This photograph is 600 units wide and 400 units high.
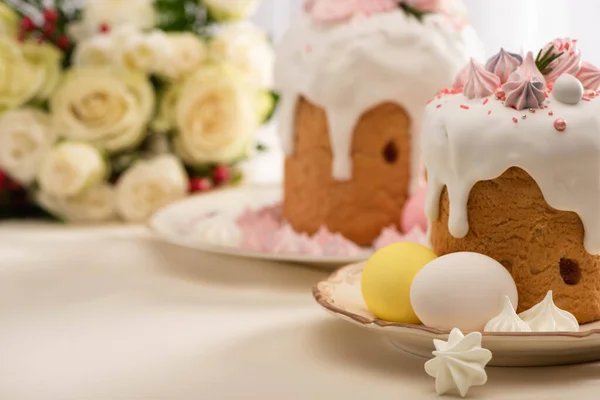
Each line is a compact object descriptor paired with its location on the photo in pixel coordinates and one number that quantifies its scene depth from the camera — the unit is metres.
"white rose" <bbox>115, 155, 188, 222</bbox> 2.11
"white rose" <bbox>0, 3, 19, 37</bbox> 2.13
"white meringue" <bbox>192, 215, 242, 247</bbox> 1.67
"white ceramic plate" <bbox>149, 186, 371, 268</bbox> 1.50
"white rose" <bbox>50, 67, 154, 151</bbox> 2.07
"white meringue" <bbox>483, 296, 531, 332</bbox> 1.01
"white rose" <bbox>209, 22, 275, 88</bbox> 2.18
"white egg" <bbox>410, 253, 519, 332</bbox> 1.03
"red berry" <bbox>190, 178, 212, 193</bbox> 2.23
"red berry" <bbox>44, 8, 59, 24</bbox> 2.17
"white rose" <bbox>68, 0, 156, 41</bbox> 2.19
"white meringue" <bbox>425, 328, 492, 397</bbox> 0.95
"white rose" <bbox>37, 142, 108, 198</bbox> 2.04
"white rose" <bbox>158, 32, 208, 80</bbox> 2.11
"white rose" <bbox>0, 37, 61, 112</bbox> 2.07
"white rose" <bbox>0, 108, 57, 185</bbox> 2.09
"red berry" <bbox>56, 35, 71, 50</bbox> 2.19
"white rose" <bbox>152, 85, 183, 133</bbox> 2.16
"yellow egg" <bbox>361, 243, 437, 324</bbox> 1.10
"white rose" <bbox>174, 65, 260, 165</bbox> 2.10
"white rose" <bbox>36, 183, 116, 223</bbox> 2.13
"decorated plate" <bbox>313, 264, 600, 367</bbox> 0.96
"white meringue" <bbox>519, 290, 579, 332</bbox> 1.04
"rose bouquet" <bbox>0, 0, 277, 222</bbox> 2.08
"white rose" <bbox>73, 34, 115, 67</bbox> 2.11
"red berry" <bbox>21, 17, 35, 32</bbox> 2.12
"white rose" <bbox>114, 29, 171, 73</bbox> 2.09
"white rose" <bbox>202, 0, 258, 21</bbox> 2.21
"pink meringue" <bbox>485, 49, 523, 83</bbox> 1.14
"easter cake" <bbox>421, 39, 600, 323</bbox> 1.05
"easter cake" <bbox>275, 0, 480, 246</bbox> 1.60
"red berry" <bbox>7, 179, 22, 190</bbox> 2.15
